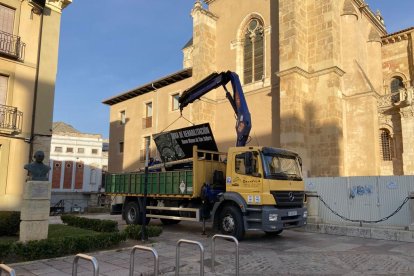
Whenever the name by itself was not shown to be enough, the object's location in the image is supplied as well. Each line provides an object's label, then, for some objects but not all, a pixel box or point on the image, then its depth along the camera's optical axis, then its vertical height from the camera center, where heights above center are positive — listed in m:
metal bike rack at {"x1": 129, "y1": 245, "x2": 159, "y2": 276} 5.27 -0.99
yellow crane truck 10.87 +0.07
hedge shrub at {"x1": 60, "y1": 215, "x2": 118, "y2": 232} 11.28 -1.25
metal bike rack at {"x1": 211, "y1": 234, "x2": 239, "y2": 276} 6.55 -1.24
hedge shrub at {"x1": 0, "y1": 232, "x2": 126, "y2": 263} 7.65 -1.37
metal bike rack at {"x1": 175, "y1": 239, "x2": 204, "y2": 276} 5.91 -1.13
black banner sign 13.36 +1.79
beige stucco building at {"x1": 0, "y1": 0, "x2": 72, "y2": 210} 15.61 +4.52
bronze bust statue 9.09 +0.40
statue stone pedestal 8.74 -0.64
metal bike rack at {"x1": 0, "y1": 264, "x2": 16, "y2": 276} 3.87 -0.94
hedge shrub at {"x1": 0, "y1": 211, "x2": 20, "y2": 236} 10.33 -1.08
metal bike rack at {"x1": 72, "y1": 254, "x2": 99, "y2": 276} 4.42 -0.99
